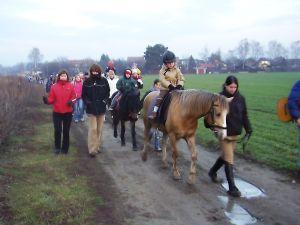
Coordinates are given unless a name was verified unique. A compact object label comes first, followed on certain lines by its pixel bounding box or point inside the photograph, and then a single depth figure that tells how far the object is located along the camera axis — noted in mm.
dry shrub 8070
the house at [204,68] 80893
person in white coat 11384
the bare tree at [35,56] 130934
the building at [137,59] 76626
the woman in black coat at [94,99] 7817
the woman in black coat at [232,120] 5469
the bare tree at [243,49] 138752
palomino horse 5297
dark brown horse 8735
